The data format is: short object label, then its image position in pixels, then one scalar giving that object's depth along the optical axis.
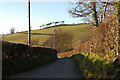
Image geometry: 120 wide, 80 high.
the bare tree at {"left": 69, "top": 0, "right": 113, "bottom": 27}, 14.14
